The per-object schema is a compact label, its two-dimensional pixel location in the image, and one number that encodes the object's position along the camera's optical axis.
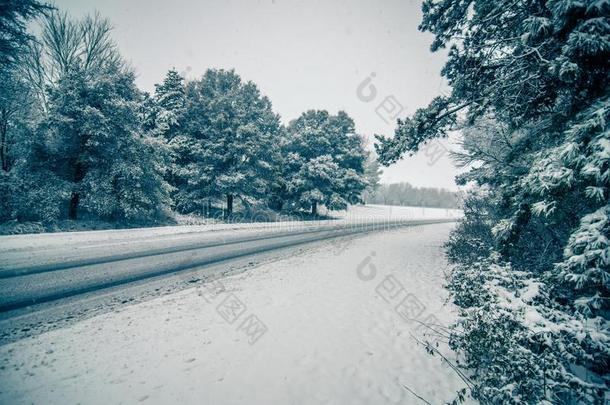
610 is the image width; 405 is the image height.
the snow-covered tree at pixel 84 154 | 13.12
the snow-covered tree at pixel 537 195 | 2.88
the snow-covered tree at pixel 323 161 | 27.75
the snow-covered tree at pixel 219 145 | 20.95
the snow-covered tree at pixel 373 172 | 58.16
